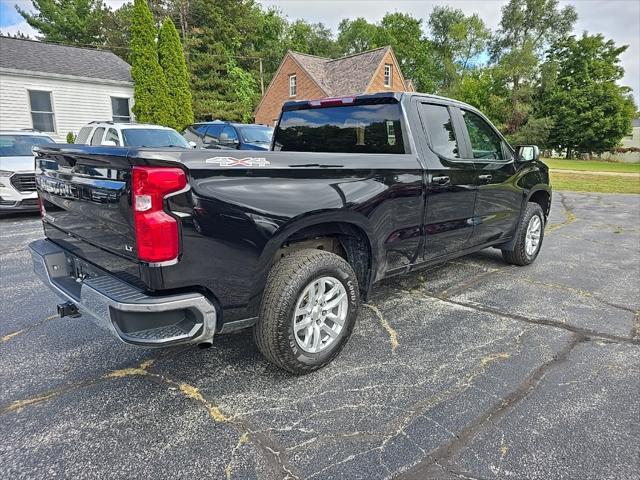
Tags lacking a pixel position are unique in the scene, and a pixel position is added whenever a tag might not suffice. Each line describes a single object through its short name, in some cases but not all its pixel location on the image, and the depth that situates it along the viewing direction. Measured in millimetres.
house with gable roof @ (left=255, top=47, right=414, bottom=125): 27497
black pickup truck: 2148
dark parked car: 11864
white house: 16547
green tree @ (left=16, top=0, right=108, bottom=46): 37781
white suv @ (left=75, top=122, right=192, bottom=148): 9641
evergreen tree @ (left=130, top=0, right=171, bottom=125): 19109
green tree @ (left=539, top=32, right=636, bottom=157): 37094
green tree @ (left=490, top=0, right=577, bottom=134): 39156
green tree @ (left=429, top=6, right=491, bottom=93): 49500
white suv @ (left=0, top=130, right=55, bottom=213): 7809
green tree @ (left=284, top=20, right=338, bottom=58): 50281
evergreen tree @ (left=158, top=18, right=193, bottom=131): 20797
